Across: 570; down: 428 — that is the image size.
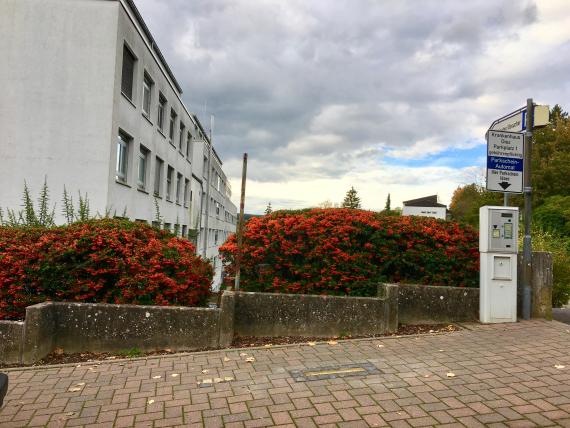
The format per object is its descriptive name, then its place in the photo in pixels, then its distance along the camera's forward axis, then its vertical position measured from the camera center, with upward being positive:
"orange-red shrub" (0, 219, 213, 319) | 5.89 -0.57
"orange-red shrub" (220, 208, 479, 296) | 6.84 -0.23
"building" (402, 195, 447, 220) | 45.62 +4.28
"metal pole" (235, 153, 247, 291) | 6.65 +0.17
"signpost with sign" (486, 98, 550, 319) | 7.23 +1.49
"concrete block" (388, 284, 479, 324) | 6.78 -0.98
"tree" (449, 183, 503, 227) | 39.28 +4.52
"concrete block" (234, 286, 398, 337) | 6.23 -1.13
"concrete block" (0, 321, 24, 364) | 5.25 -1.43
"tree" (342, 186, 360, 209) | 74.25 +7.27
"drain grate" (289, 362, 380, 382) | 4.55 -1.45
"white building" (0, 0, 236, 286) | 14.59 +4.46
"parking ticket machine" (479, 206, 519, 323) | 6.84 -0.30
